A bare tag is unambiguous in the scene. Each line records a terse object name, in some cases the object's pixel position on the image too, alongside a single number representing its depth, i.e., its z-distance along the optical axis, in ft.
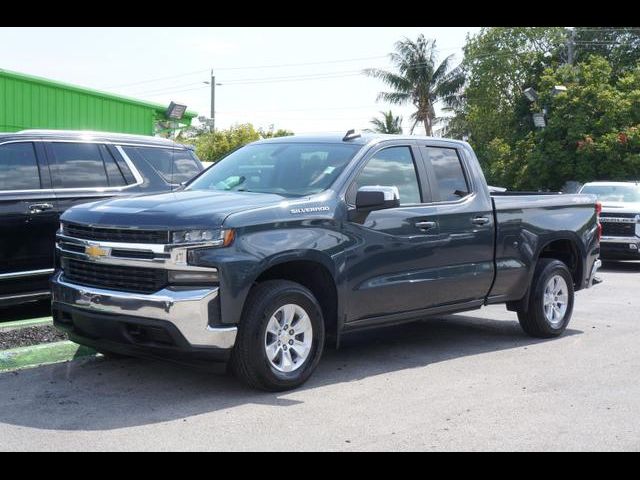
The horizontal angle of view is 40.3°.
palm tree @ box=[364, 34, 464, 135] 173.27
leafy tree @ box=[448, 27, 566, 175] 173.88
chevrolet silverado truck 19.43
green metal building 60.70
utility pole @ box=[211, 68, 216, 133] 206.39
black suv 26.71
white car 56.24
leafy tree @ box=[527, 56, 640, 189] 96.27
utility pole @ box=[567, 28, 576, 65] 128.35
